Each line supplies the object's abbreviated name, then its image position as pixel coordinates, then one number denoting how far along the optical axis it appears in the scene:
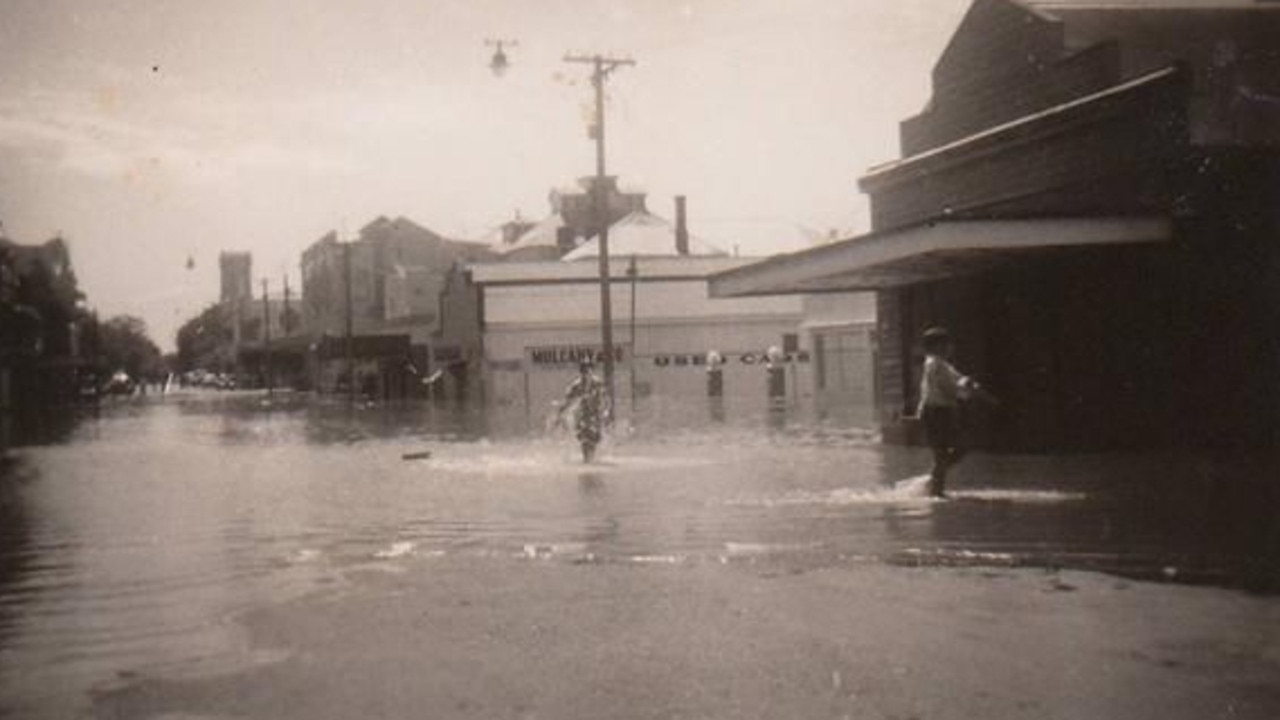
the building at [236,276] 154.38
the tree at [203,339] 155.00
